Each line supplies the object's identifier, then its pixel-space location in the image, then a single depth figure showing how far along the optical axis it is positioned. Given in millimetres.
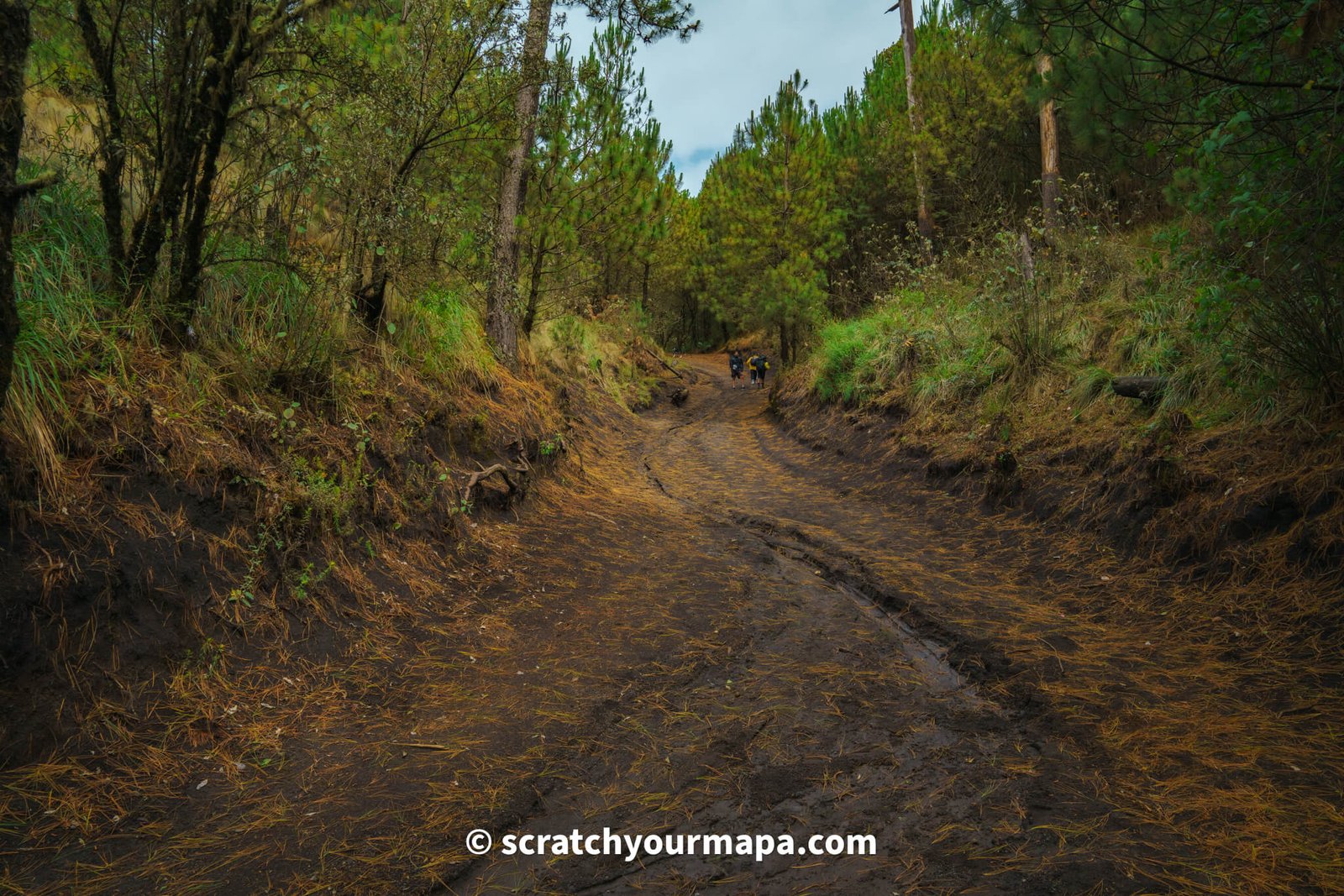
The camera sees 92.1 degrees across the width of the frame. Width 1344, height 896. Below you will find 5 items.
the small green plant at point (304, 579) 3529
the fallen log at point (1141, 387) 5551
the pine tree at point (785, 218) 17250
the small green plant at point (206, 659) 2932
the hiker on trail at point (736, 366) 24812
